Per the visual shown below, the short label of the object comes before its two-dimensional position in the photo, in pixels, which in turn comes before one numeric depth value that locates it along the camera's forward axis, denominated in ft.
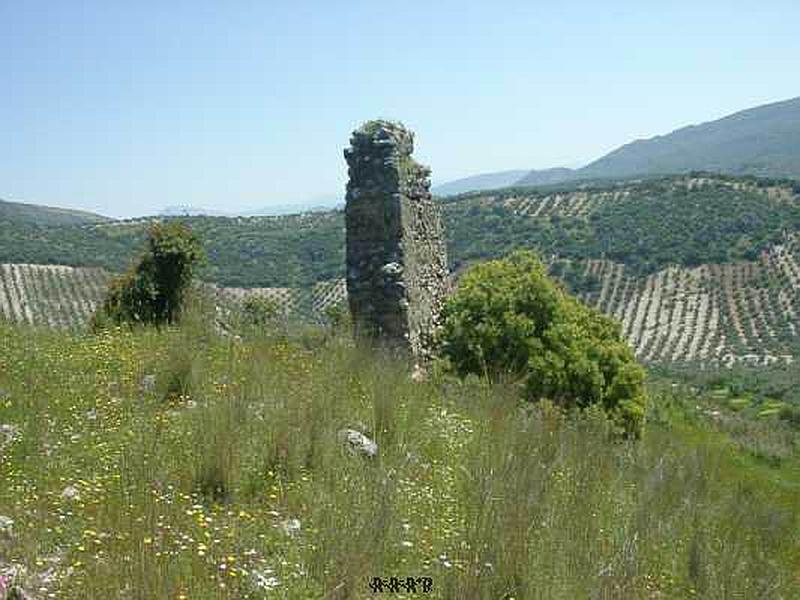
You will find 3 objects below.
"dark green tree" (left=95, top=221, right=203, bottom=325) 43.55
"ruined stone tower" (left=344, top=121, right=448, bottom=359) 32.58
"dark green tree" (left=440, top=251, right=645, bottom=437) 33.76
